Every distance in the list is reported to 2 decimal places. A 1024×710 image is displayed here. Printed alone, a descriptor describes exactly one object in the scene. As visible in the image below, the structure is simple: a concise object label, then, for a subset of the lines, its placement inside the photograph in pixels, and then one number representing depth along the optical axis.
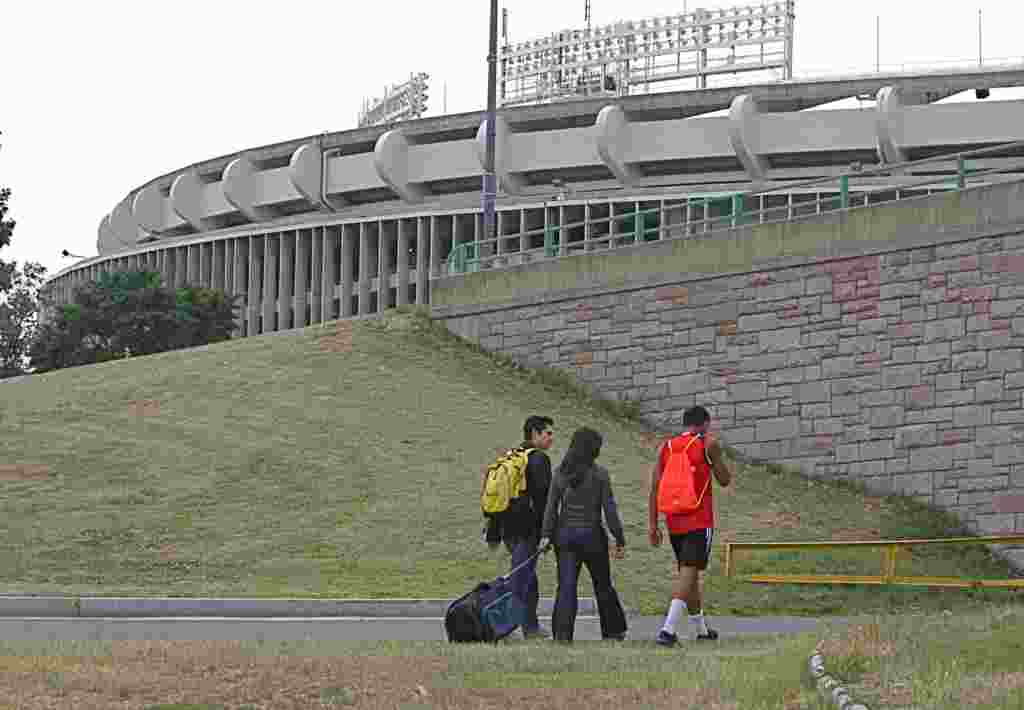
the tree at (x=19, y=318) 83.12
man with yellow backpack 14.04
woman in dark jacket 13.48
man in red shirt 13.34
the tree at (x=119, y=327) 64.44
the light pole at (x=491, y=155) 38.00
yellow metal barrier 19.94
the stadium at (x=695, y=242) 25.52
